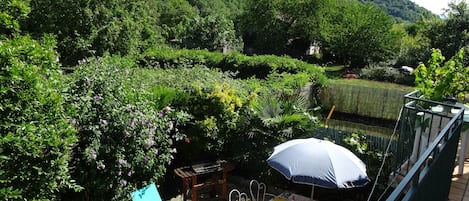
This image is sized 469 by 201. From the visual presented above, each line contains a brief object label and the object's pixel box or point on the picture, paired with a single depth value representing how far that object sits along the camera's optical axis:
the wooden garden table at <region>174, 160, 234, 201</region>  5.86
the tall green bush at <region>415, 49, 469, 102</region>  4.52
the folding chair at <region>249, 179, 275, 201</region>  6.43
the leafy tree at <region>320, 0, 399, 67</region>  24.59
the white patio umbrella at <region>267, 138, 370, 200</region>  4.10
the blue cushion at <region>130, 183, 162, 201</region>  4.96
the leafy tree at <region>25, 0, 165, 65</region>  16.38
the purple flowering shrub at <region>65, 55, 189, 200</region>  4.32
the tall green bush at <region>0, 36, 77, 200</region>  2.86
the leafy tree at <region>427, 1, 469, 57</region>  20.24
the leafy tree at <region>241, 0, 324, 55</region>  28.41
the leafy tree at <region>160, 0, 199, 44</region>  44.41
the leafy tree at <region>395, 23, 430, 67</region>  21.81
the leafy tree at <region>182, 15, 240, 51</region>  25.70
